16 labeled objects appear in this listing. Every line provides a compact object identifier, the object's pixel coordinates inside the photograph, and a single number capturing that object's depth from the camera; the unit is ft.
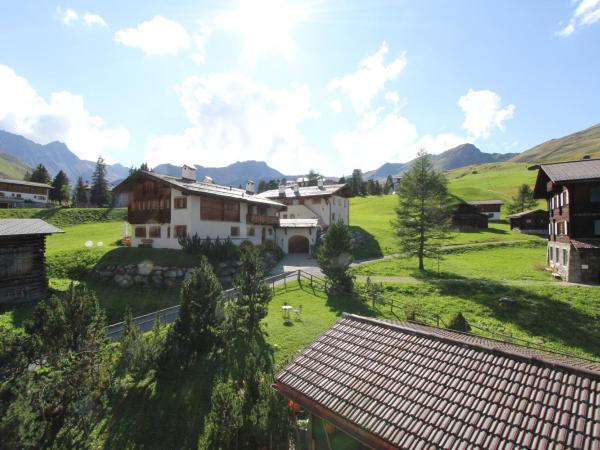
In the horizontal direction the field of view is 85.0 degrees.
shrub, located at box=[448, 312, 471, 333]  56.38
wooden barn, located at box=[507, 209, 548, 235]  189.06
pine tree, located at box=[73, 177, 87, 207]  279.08
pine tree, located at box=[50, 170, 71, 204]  256.93
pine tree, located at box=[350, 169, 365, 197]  402.52
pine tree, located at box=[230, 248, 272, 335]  61.72
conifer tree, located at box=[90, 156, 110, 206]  264.11
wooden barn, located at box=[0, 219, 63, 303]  77.10
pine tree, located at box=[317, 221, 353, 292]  86.43
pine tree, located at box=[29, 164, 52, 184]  272.31
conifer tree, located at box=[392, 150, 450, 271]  112.68
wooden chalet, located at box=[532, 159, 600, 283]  92.38
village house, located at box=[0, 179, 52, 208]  220.23
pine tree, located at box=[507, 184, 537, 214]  229.66
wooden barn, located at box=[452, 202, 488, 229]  209.15
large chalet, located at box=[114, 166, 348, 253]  111.65
